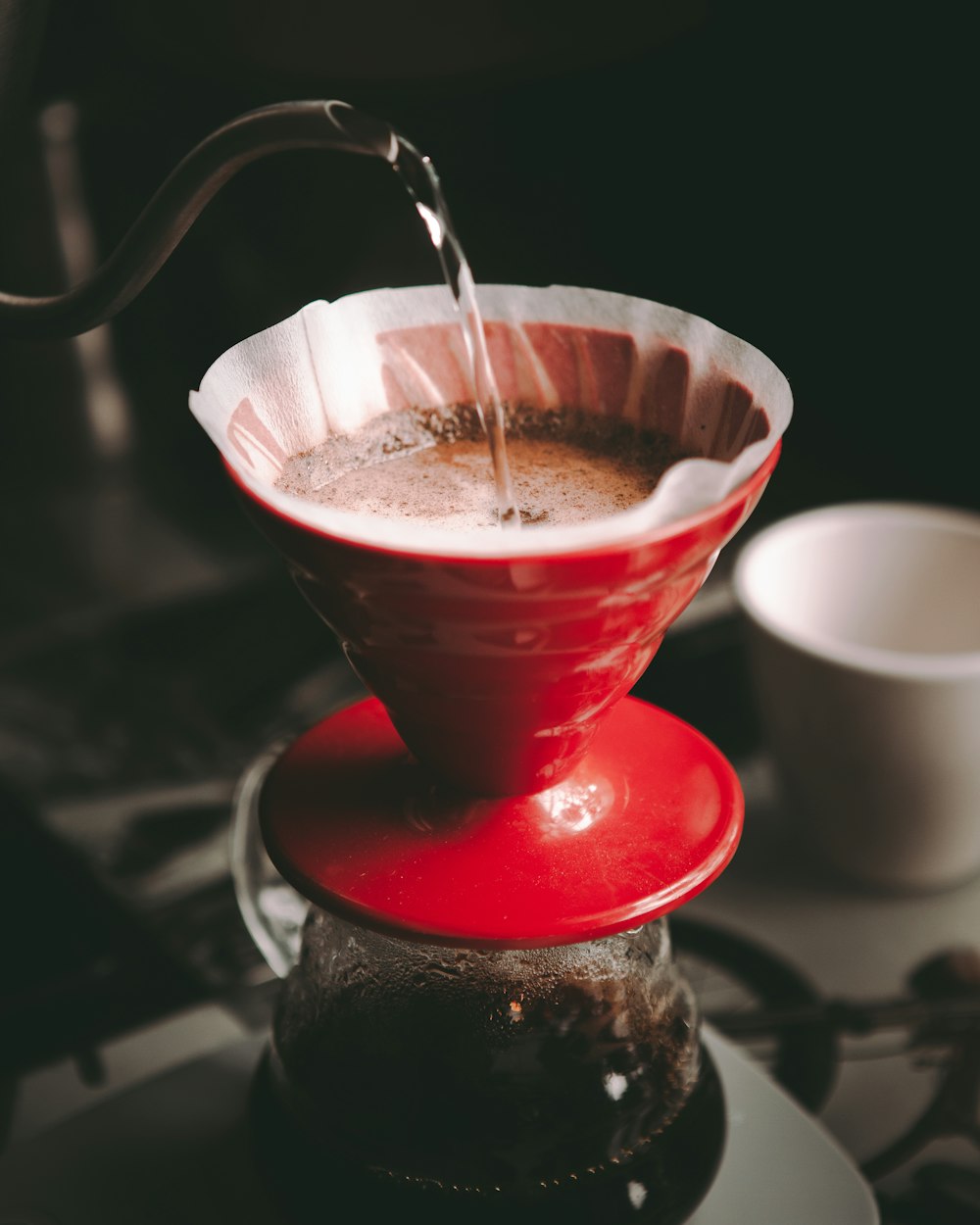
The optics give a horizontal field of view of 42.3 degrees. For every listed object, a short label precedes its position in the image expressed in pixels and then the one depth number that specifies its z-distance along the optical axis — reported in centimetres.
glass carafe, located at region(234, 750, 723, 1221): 43
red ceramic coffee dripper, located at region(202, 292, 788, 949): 34
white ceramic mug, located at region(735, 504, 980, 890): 76
